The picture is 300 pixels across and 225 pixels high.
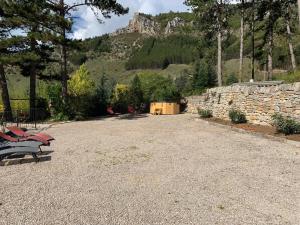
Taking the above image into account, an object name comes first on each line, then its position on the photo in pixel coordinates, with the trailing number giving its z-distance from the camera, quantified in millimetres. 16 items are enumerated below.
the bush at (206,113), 12531
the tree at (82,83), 16968
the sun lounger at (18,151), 5737
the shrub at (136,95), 18573
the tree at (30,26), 12021
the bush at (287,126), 7666
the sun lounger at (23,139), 6669
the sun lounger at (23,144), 6046
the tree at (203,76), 24407
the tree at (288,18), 15338
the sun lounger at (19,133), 7132
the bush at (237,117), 10104
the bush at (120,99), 18024
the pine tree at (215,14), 15014
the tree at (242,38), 15024
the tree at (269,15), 16627
